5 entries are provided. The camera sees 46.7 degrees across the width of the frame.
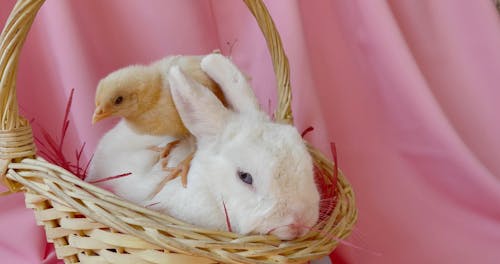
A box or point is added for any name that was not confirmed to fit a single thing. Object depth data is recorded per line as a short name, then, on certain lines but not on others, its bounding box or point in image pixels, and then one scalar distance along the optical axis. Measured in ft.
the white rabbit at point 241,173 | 2.34
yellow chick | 2.73
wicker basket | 2.22
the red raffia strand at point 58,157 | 2.94
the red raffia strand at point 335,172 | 2.78
